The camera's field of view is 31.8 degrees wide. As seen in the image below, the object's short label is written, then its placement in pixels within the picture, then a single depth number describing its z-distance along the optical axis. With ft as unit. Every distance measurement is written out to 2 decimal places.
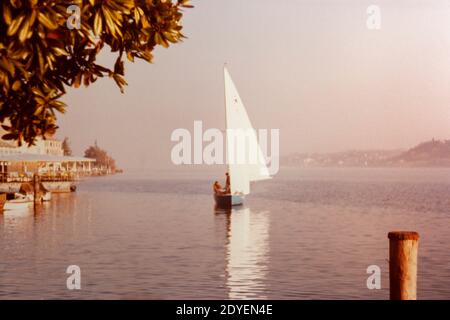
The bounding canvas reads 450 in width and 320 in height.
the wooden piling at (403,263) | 38.99
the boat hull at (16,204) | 185.88
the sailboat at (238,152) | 186.65
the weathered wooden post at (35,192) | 206.27
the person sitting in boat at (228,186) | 199.52
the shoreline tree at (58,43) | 26.76
